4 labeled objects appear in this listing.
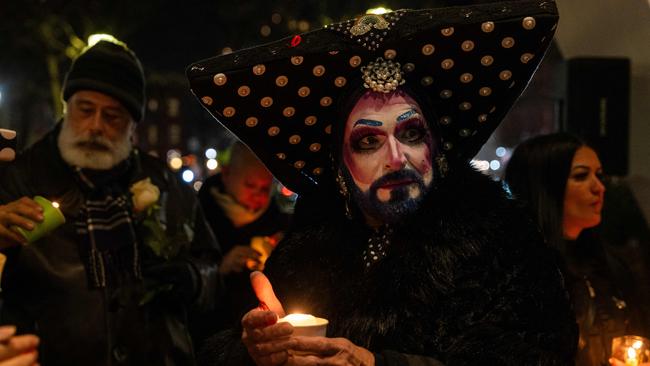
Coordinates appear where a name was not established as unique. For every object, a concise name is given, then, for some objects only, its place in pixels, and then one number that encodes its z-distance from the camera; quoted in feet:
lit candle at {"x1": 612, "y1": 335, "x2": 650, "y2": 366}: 9.30
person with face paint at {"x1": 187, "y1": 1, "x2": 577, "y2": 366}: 7.69
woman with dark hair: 12.45
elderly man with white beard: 12.17
